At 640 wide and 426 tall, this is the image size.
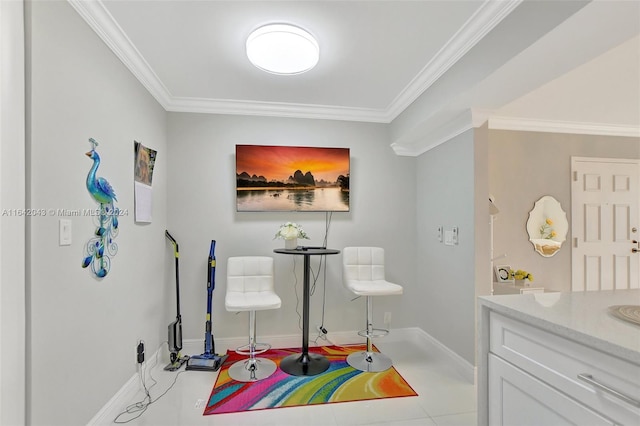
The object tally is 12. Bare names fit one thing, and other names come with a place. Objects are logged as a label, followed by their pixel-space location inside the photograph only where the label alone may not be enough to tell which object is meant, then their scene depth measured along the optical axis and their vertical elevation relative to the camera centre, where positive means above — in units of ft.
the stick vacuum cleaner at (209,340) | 9.06 -3.98
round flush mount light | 6.23 +3.48
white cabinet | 2.65 -1.74
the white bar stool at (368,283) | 8.85 -2.22
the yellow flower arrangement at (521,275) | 10.77 -2.24
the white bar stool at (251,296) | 8.18 -2.42
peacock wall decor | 5.78 -0.29
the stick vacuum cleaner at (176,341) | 8.99 -3.86
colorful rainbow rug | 7.27 -4.54
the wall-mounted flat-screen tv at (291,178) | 10.27 +1.14
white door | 12.04 -0.52
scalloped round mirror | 11.53 -0.54
